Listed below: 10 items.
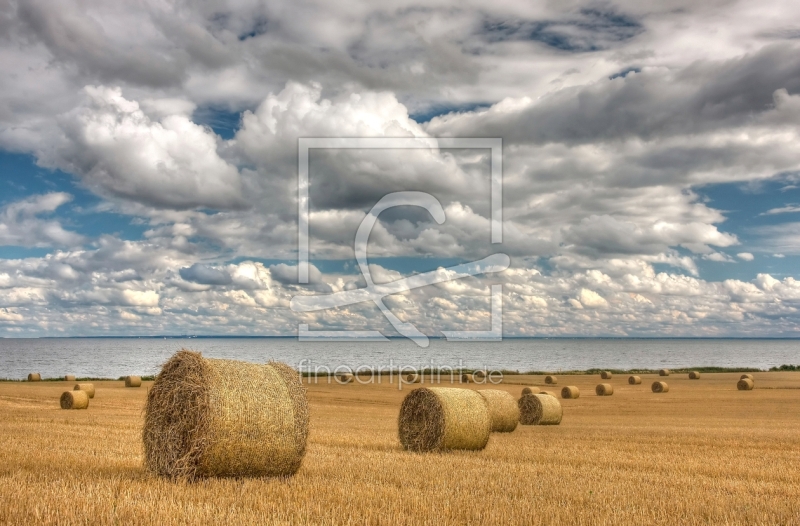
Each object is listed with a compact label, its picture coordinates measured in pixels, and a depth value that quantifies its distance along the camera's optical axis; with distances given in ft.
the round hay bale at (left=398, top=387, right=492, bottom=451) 54.49
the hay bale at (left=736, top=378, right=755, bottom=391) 150.92
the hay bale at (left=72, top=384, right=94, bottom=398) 120.16
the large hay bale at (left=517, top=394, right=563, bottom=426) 86.63
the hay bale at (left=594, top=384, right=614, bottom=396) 143.84
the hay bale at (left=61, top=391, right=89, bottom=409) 98.46
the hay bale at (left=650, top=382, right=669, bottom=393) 148.87
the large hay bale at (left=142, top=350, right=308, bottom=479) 35.01
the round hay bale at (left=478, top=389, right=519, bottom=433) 72.79
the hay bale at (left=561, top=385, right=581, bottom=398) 138.51
